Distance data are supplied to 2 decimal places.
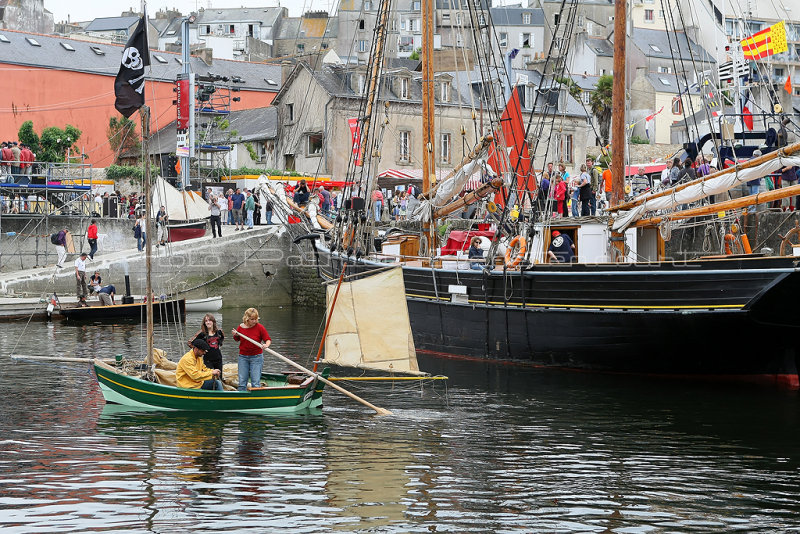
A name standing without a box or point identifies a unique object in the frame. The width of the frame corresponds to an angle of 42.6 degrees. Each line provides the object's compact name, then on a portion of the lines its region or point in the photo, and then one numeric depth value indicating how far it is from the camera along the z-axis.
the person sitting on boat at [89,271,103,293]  39.94
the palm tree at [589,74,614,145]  73.44
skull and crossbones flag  20.39
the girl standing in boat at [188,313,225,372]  19.50
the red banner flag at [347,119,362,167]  35.59
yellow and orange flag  39.03
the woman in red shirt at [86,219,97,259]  43.12
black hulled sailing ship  22.88
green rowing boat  19.66
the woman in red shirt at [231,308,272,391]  19.17
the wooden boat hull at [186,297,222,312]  40.69
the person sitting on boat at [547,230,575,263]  26.94
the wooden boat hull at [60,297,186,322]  36.81
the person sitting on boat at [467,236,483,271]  29.02
